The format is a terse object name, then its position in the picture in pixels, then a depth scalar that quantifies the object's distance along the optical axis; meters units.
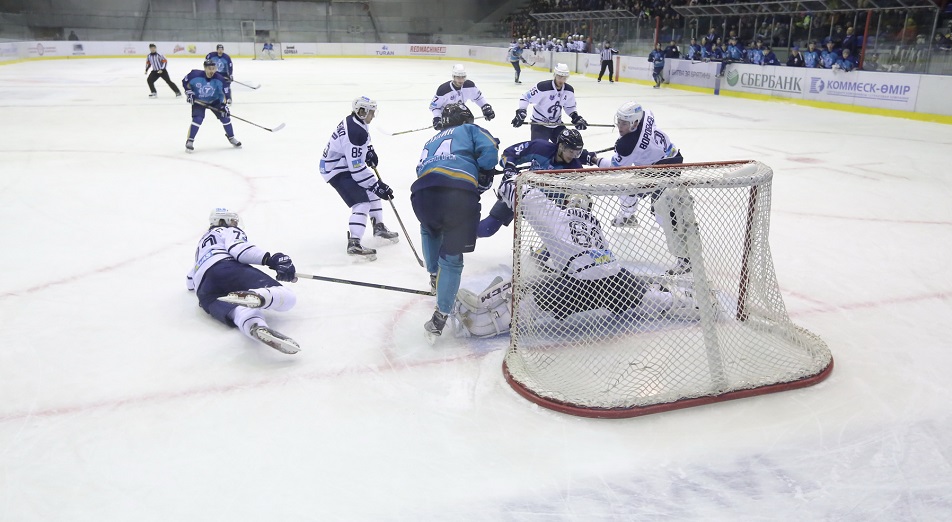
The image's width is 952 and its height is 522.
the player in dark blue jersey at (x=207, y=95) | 8.30
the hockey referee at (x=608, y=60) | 18.28
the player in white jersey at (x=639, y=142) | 4.51
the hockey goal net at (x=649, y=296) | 2.79
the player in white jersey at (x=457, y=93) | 7.55
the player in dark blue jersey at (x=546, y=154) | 3.52
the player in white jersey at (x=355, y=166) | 4.51
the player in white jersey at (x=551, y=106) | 7.05
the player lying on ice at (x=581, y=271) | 3.05
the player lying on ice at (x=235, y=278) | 3.21
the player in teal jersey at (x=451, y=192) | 3.07
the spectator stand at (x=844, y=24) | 11.56
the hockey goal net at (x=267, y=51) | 26.17
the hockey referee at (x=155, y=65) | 13.73
